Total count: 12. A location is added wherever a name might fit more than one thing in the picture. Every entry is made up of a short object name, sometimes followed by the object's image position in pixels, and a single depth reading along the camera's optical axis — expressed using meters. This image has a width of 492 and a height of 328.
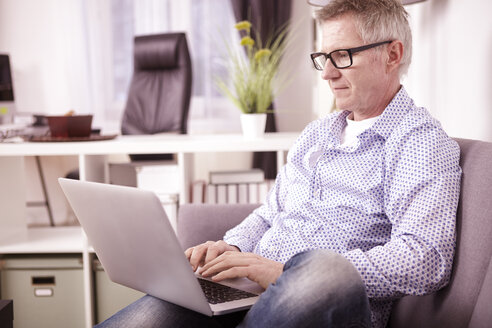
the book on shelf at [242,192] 2.23
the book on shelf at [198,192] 2.20
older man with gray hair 0.86
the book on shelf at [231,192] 2.22
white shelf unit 1.98
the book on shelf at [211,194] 2.20
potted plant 2.07
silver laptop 0.91
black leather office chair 3.31
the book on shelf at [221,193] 2.21
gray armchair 0.94
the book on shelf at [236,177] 2.21
